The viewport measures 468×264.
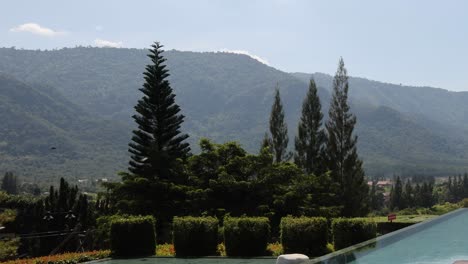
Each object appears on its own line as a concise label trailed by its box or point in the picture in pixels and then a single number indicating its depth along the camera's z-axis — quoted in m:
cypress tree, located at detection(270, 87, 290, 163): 35.31
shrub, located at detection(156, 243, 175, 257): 14.55
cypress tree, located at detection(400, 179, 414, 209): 75.00
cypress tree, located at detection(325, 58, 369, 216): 32.16
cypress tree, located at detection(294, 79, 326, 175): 33.88
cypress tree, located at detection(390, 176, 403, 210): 75.94
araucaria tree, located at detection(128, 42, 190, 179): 25.20
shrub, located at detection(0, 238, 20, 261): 16.66
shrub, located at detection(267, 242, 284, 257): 13.67
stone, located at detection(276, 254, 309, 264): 9.76
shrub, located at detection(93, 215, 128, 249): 19.55
